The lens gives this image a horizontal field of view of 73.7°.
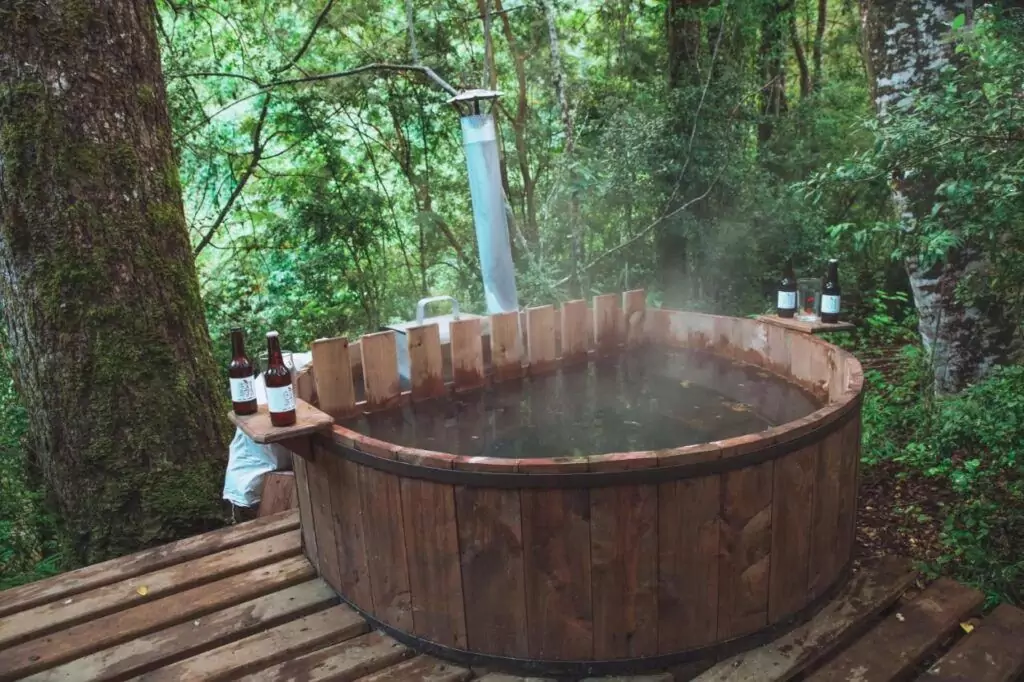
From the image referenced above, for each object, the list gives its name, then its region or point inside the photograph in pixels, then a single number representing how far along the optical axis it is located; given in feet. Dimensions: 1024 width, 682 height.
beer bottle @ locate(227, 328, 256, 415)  8.00
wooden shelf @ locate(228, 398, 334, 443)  7.30
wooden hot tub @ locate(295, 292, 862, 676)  6.51
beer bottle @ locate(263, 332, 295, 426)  7.52
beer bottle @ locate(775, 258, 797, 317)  11.37
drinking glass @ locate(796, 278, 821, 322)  11.82
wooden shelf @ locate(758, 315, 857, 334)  10.80
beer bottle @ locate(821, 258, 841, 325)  10.96
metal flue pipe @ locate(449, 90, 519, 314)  11.11
